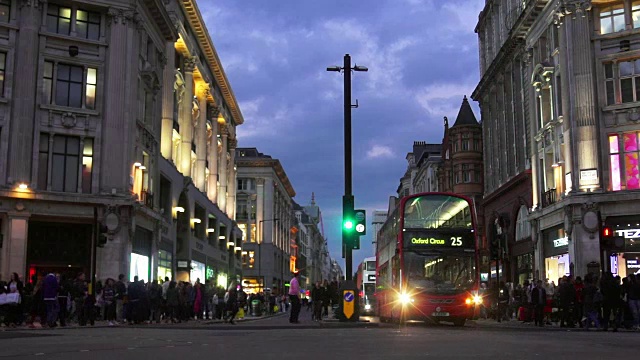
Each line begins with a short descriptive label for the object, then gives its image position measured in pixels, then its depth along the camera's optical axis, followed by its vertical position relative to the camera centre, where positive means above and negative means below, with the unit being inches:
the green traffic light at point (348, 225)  956.6 +88.3
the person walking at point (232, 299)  1217.4 -3.4
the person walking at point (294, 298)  1048.2 -1.3
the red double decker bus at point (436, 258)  986.1 +49.9
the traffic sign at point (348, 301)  969.5 -4.8
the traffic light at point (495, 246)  1119.0 +73.7
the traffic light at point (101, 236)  976.9 +75.9
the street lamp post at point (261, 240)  3842.0 +283.9
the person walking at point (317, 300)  1194.1 -4.5
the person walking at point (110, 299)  1082.7 -3.3
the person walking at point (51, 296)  917.8 +0.6
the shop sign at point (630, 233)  1421.0 +118.1
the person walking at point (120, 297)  1094.4 -0.5
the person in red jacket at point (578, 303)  999.0 -6.9
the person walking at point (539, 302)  1049.5 -6.0
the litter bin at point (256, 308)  1839.3 -26.2
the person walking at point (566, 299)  990.4 -1.8
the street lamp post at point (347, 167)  964.6 +166.0
